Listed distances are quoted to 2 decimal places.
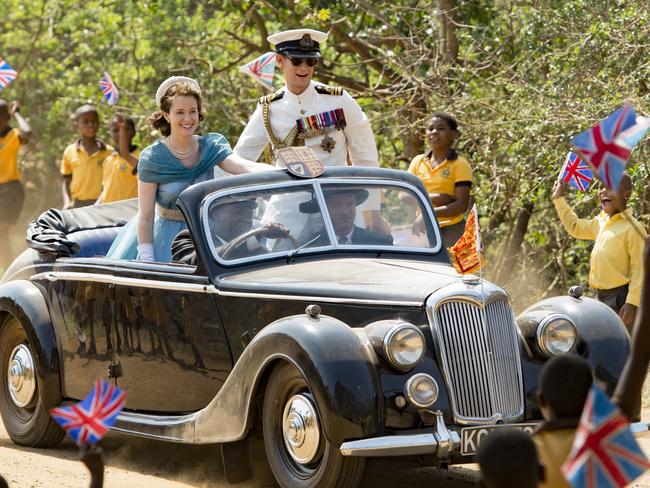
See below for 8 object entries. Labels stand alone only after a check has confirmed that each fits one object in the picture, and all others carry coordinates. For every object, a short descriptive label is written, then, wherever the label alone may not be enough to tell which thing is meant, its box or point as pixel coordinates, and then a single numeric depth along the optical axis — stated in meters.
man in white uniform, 16.55
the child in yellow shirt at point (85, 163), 25.73
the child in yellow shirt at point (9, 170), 26.70
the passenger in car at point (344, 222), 14.16
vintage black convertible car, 11.70
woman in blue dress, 15.58
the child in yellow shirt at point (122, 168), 24.17
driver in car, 14.05
